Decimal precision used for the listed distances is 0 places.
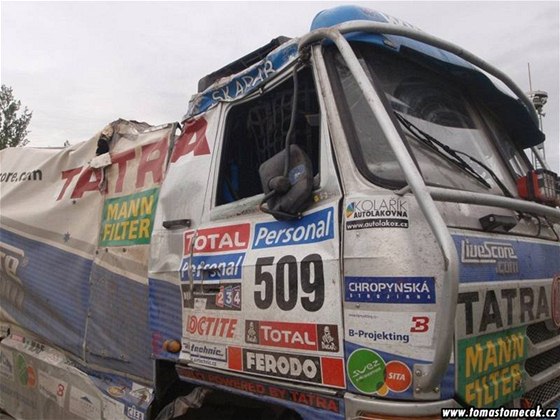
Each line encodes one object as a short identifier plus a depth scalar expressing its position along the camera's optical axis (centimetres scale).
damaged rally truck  189
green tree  2470
